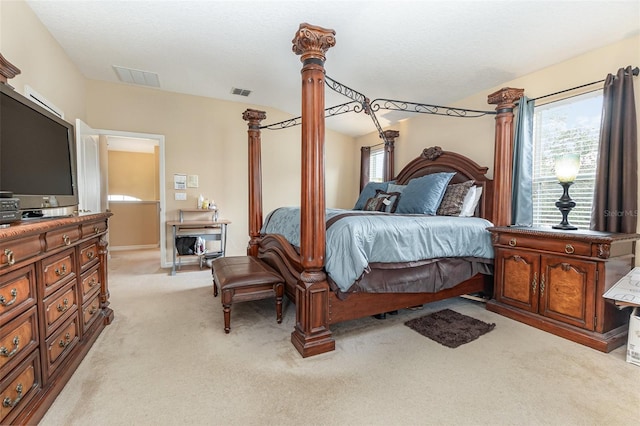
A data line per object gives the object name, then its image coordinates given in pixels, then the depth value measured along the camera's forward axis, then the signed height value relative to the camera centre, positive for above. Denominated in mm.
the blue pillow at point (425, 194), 3393 +55
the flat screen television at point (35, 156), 1495 +260
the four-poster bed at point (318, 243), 2043 -364
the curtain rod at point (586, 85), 2399 +1026
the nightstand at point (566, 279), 2186 -664
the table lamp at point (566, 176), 2547 +195
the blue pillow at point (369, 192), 4420 +104
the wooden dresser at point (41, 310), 1233 -579
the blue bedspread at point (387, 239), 2166 -339
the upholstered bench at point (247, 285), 2412 -722
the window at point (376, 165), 5582 +658
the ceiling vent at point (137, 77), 3932 +1706
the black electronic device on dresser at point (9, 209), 1252 -42
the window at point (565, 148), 2744 +499
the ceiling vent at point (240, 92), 4551 +1680
